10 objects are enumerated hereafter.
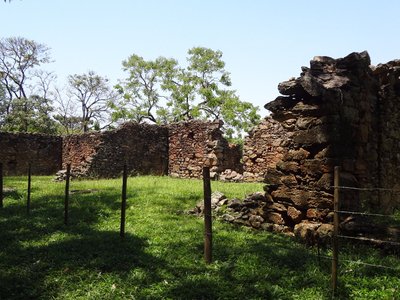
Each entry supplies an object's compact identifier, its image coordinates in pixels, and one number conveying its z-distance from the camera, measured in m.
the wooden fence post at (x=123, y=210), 7.18
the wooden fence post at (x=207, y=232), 6.00
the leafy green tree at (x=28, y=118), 36.69
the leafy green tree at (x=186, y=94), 40.00
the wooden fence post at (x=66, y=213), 8.31
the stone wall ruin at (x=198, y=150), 18.45
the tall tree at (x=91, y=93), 46.47
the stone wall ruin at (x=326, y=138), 7.51
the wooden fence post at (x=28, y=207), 9.24
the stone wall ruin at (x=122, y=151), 19.03
